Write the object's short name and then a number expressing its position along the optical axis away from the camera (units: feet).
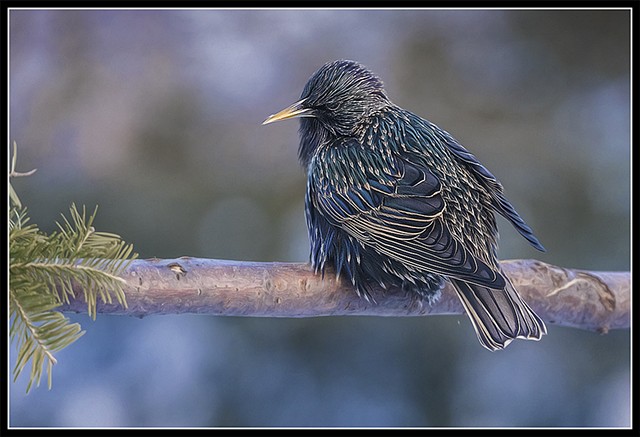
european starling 13.46
